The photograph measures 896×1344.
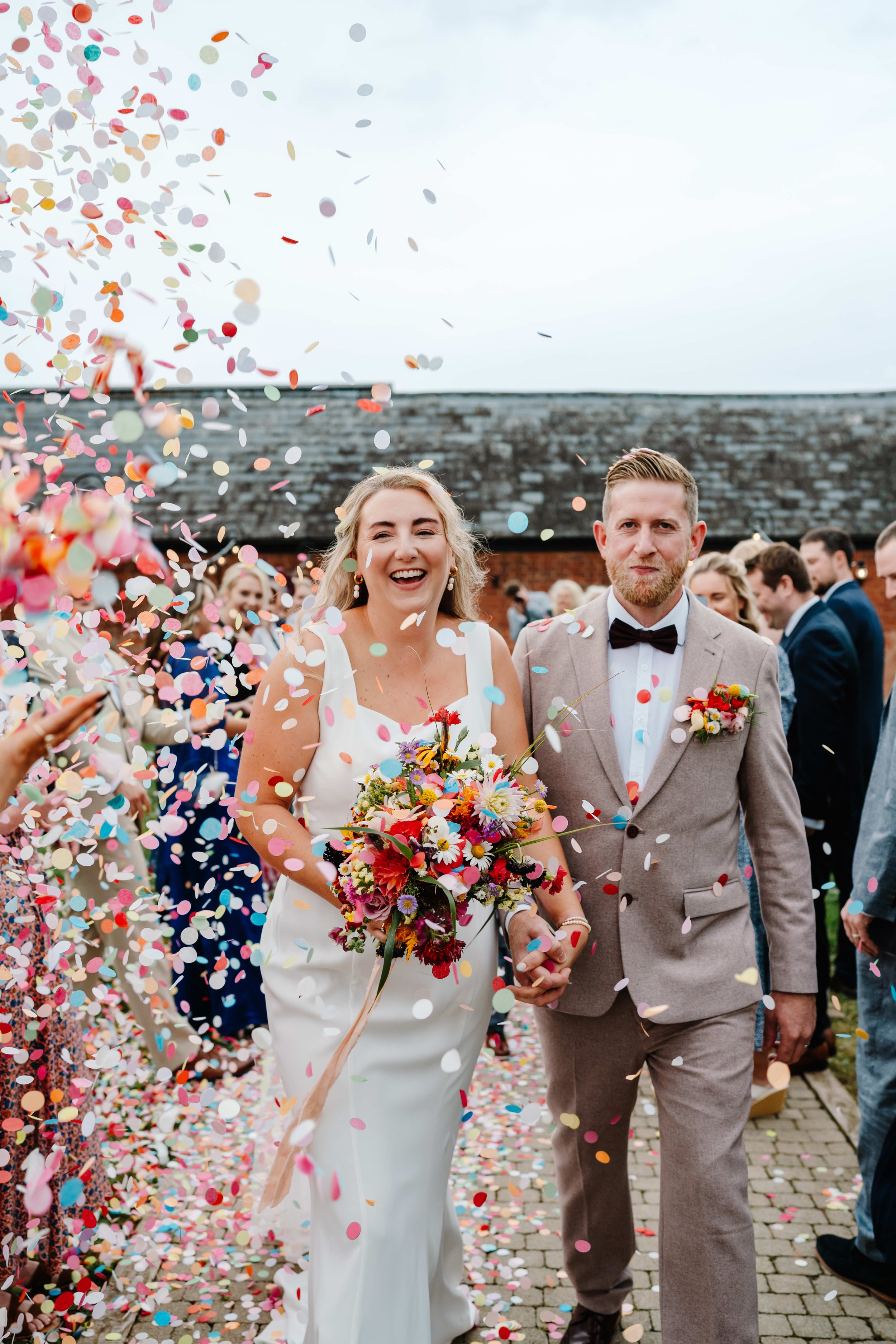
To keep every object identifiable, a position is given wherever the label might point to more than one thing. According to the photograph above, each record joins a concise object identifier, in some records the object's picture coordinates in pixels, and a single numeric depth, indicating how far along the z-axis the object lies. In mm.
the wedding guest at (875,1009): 3266
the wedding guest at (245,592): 6305
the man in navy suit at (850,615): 5418
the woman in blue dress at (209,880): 5160
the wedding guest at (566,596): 9156
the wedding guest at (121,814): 3107
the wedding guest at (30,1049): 3029
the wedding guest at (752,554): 5551
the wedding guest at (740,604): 4758
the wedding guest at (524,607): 10648
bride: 2475
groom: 2689
